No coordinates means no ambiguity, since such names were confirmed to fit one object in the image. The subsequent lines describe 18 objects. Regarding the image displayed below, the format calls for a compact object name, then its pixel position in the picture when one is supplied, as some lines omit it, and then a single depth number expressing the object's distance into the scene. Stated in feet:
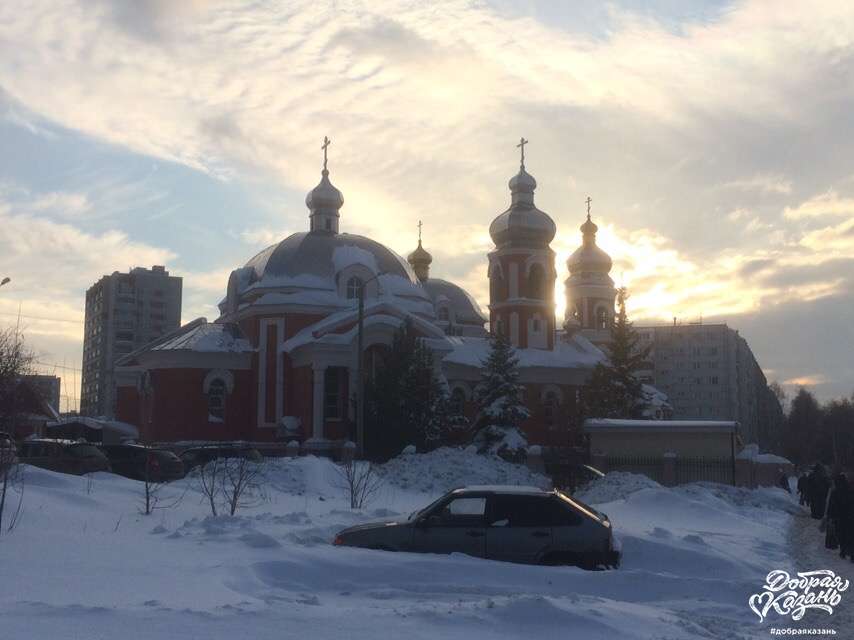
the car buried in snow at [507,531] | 41.01
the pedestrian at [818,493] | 85.65
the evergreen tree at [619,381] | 149.59
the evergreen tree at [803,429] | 326.44
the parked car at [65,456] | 81.66
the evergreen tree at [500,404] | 126.82
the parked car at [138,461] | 84.43
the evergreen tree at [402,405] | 119.14
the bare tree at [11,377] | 52.84
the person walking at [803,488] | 97.71
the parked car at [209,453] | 94.89
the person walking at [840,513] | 53.31
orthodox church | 132.46
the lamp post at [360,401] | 93.20
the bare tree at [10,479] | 43.55
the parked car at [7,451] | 44.39
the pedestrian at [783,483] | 126.67
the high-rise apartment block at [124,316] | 387.75
